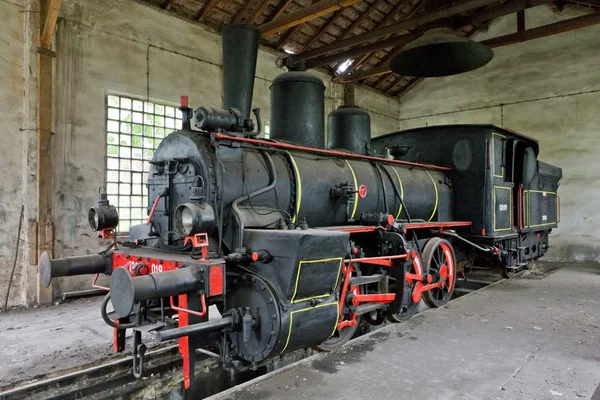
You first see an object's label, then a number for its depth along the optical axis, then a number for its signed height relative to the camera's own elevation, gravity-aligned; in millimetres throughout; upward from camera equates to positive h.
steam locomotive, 2830 -176
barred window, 6859 +973
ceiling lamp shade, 4918 +1929
